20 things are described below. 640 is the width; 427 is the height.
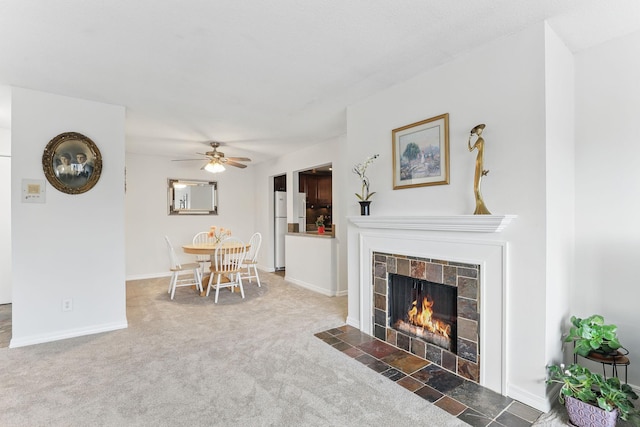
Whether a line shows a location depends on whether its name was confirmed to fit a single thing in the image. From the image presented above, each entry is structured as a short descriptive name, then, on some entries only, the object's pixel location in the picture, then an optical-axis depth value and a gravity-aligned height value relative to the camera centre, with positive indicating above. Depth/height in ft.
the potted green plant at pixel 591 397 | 5.70 -3.47
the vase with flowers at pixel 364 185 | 10.40 +0.87
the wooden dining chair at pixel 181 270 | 15.23 -2.94
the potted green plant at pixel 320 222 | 21.23 -0.70
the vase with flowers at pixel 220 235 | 16.93 -1.23
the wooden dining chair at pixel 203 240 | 20.03 -1.79
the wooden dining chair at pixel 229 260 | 14.74 -2.29
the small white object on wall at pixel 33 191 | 9.85 +0.69
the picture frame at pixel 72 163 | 10.19 +1.64
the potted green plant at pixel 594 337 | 6.30 -2.53
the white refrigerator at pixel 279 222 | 22.79 -0.74
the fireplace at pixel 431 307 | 7.66 -2.66
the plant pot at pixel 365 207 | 10.38 +0.14
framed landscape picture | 8.36 +1.60
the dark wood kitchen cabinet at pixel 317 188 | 24.70 +1.81
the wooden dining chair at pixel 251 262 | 16.94 -2.81
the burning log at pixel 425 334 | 8.41 -3.44
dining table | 15.17 -1.71
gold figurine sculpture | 7.29 +0.85
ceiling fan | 15.61 +2.54
